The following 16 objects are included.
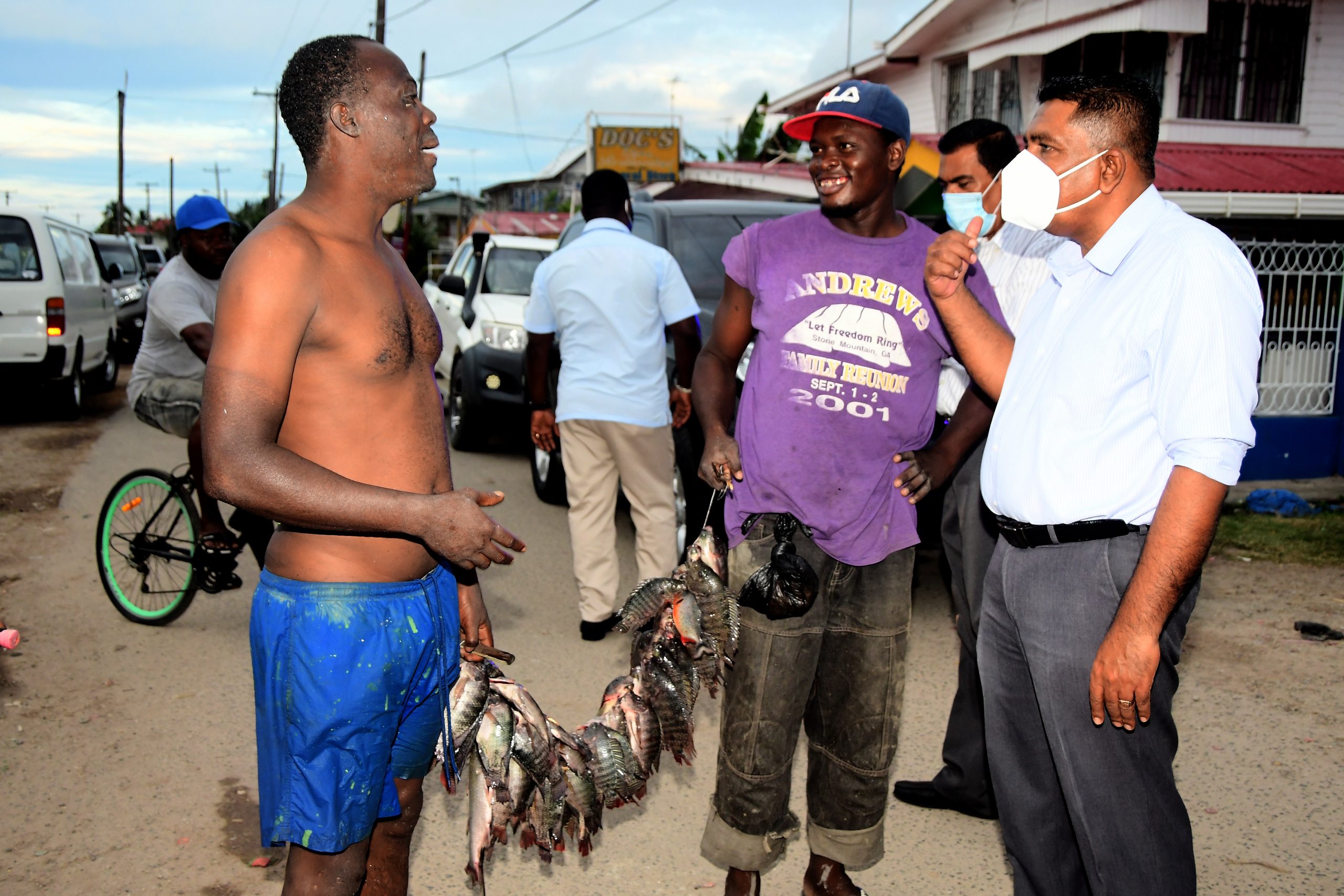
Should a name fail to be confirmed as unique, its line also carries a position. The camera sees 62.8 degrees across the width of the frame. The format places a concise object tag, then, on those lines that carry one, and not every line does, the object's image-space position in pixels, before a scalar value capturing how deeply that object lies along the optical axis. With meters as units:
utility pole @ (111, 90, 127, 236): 53.69
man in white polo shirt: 5.72
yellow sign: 26.61
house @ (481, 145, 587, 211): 52.28
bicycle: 5.99
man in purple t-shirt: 3.13
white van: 11.68
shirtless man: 2.13
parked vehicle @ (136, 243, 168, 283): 26.95
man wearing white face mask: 2.23
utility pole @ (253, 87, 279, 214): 55.81
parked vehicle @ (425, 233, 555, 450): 9.78
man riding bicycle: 5.58
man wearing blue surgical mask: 3.81
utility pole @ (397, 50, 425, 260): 31.90
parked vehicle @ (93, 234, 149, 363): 18.81
